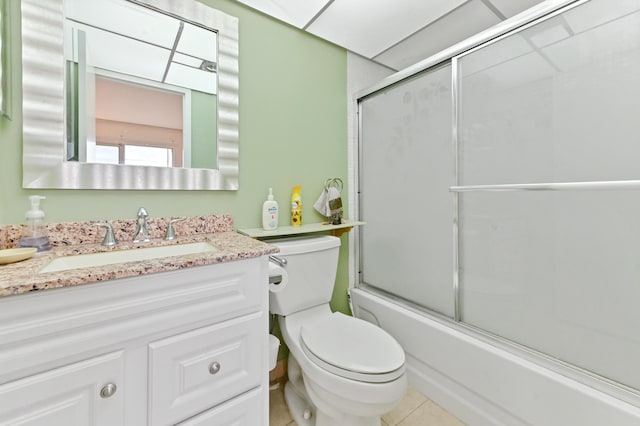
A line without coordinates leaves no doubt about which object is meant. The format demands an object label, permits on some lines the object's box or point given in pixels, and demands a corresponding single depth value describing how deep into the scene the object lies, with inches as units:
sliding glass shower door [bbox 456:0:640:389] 35.9
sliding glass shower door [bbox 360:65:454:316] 55.7
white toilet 37.6
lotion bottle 54.7
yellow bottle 60.1
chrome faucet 42.6
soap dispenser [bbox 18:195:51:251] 34.9
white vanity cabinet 23.3
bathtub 35.9
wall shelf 51.6
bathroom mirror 37.8
